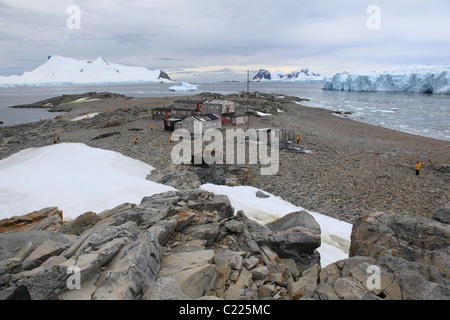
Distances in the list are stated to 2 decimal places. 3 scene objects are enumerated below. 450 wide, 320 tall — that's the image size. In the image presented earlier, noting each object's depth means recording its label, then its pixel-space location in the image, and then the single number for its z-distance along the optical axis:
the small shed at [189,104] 47.21
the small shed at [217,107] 44.59
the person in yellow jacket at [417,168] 20.80
